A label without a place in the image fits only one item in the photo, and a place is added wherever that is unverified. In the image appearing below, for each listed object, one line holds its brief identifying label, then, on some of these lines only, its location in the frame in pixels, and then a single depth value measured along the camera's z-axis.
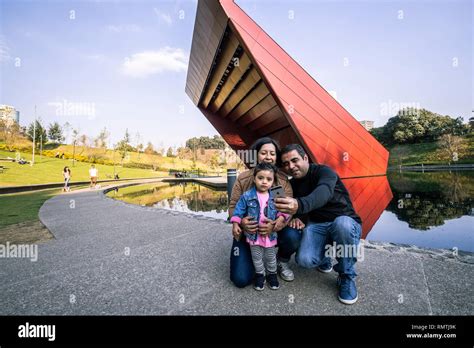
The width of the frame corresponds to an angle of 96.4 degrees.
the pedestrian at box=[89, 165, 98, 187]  14.15
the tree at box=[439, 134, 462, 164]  34.28
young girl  1.96
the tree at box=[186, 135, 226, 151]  77.88
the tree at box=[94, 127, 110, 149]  43.88
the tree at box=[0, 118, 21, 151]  37.21
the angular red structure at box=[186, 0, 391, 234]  9.86
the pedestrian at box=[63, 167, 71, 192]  12.96
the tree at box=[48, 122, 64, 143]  49.91
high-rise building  39.67
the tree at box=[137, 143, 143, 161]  50.54
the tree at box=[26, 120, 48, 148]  41.44
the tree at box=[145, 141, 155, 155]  60.38
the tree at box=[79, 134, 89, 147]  50.03
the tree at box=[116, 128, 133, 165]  37.62
